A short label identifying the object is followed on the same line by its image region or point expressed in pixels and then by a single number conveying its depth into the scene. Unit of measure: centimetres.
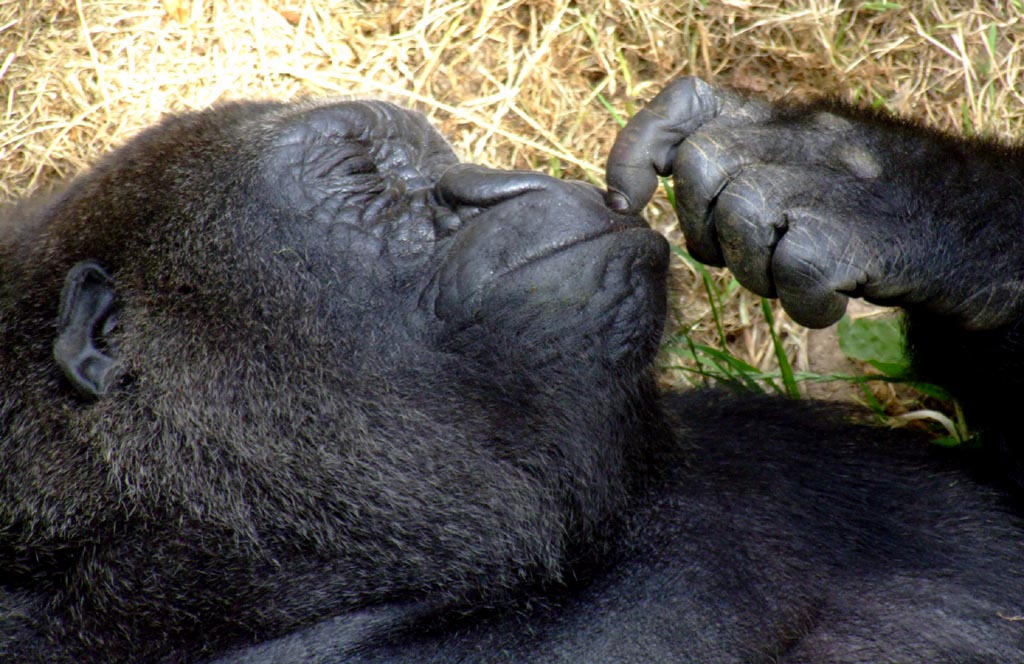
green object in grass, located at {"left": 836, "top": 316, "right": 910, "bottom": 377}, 745
